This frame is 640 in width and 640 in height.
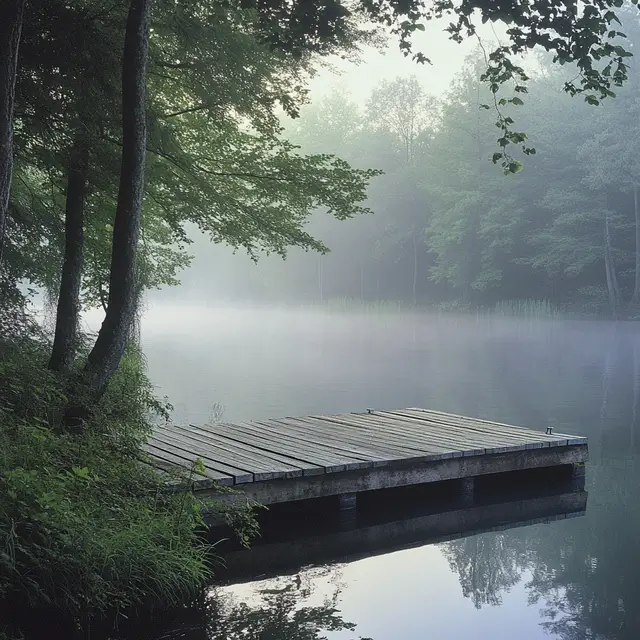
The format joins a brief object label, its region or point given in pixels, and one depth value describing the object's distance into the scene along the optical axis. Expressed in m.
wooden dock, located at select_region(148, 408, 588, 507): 6.67
